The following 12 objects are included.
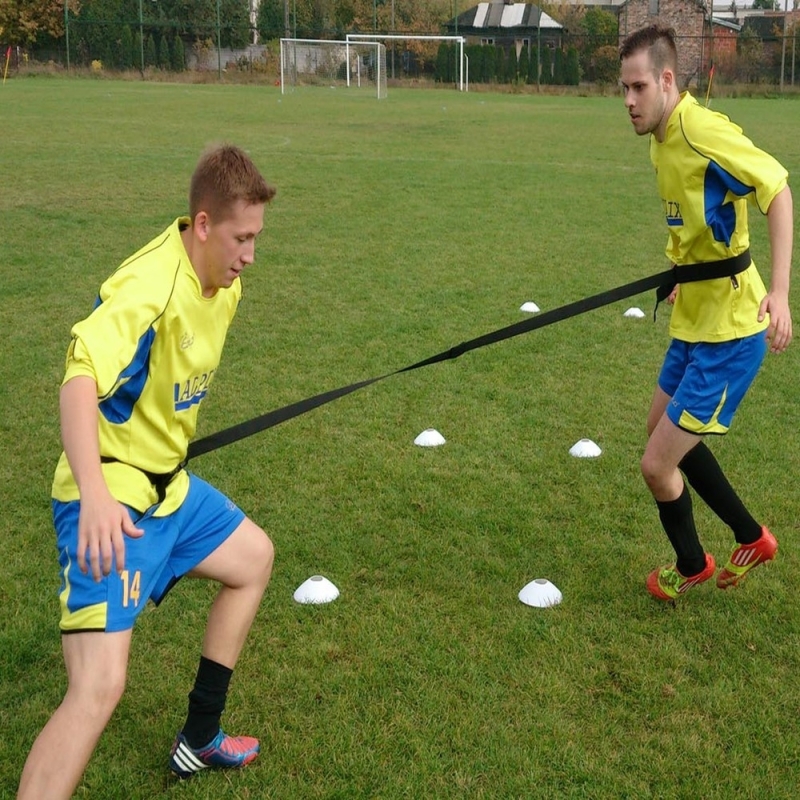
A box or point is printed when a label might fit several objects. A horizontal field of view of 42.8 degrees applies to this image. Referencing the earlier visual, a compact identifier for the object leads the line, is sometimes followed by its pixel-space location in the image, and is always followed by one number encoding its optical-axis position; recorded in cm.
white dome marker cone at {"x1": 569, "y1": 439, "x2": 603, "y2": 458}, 576
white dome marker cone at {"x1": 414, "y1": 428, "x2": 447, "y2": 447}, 596
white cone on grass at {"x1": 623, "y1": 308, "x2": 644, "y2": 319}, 867
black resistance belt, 399
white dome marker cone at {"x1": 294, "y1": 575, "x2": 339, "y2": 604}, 425
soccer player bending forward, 254
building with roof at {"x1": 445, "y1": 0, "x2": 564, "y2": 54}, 7061
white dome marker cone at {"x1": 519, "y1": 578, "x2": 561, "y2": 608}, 426
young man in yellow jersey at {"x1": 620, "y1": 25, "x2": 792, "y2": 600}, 384
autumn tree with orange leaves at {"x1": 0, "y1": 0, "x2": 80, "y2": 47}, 5325
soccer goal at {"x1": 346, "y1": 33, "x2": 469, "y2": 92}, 4947
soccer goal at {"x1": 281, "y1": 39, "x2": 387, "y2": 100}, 4725
